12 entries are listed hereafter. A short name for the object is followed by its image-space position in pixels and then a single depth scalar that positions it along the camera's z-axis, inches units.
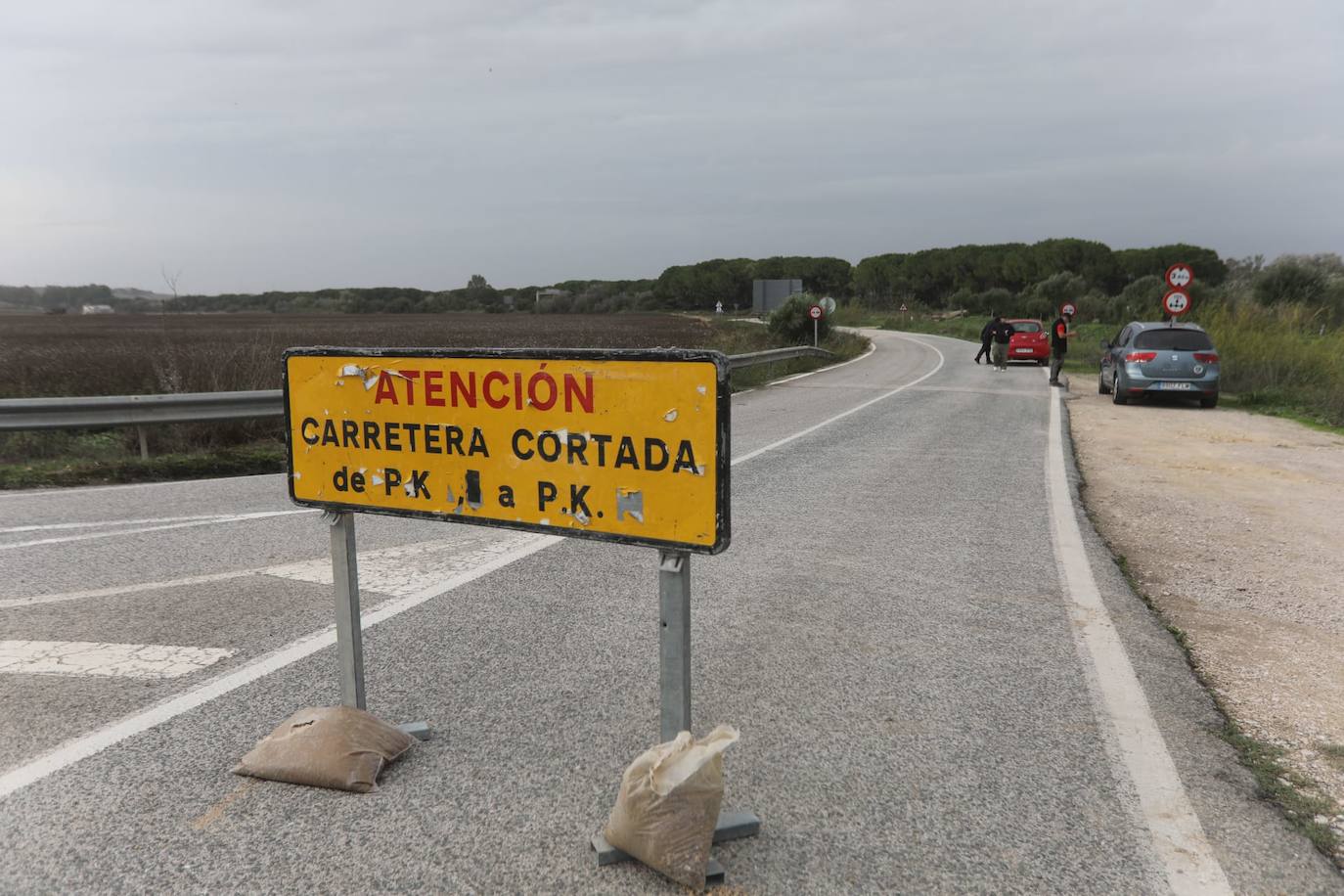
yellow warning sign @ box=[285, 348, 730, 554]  105.6
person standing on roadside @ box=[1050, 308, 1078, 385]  839.7
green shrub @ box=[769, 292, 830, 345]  1354.6
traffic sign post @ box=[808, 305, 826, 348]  1296.8
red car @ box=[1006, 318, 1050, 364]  1193.4
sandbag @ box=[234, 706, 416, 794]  118.7
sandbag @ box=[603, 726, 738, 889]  97.6
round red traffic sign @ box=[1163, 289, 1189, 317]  715.4
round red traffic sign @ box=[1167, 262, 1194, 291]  733.9
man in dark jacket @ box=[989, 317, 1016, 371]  1090.1
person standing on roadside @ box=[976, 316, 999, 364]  1184.1
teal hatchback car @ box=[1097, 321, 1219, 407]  649.6
